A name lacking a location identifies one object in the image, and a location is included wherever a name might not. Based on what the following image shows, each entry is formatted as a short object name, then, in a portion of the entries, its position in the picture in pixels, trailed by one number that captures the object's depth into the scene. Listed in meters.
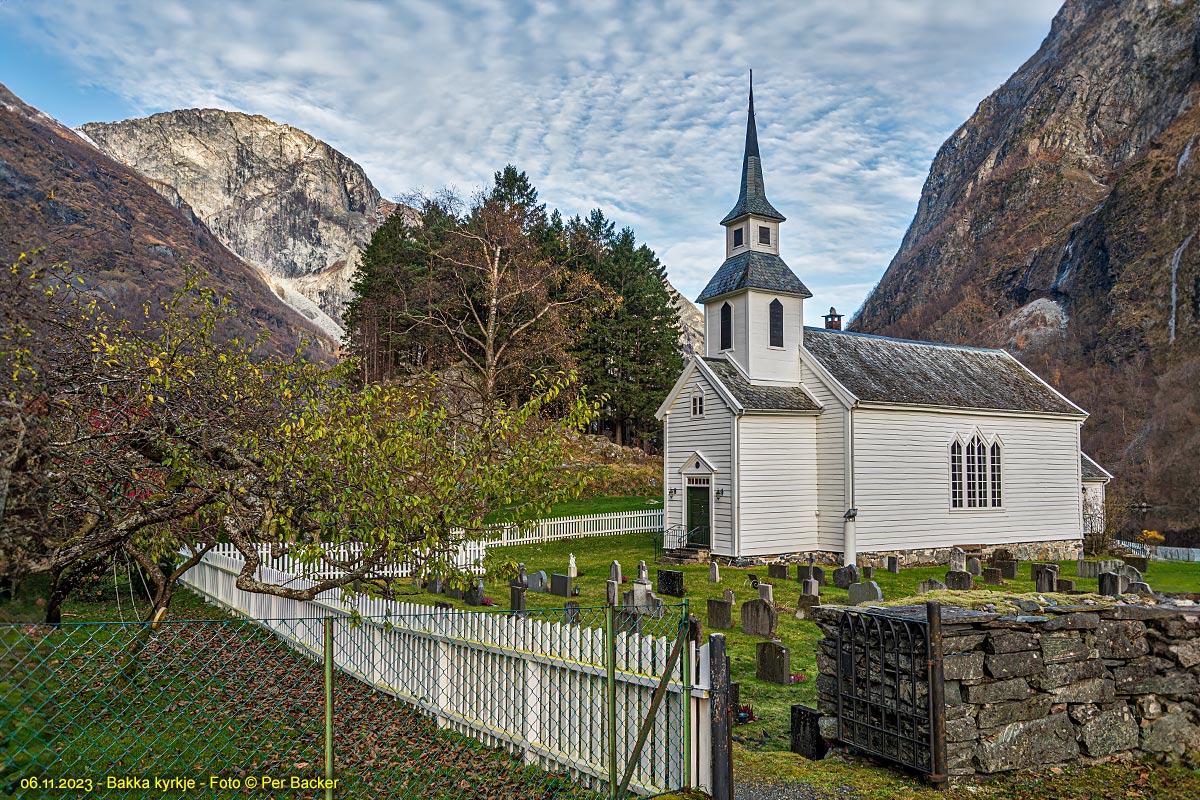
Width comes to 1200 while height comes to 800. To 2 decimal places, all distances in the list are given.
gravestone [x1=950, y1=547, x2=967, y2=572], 21.09
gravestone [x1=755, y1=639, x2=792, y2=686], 9.97
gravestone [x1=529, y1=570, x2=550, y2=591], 17.77
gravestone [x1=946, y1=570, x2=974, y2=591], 17.95
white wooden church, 23.22
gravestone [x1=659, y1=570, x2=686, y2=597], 17.30
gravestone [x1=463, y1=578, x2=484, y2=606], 15.47
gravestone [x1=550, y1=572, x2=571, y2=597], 16.77
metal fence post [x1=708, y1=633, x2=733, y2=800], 5.32
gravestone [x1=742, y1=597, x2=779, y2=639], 12.82
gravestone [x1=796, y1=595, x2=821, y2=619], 14.78
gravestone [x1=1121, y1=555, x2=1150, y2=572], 24.06
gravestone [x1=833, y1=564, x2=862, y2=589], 19.50
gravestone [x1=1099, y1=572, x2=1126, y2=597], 16.86
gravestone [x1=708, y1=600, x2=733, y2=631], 13.67
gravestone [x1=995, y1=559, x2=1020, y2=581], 21.72
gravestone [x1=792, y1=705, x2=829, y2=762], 7.05
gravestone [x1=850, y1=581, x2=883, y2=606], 14.47
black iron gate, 6.06
